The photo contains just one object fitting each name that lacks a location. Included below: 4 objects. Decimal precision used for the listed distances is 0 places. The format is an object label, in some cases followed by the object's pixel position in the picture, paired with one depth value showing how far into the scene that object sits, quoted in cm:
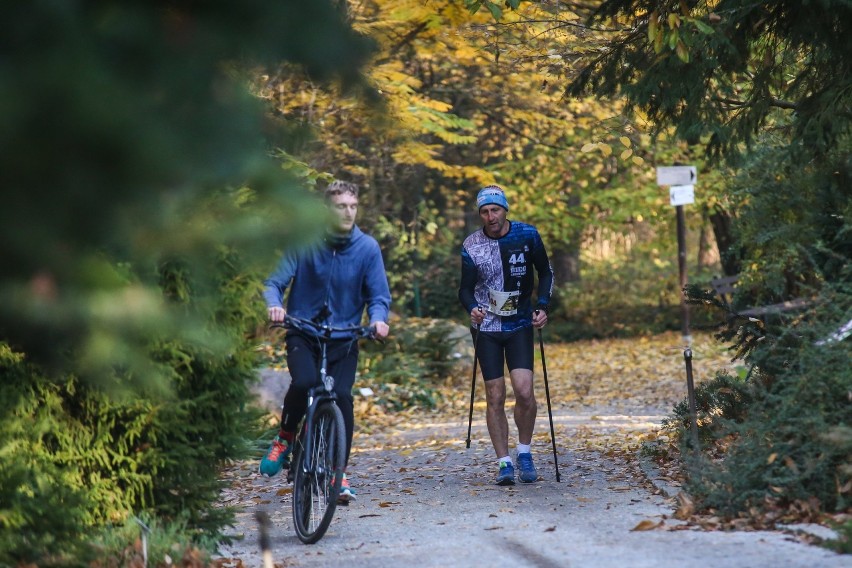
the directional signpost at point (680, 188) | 2461
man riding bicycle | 1509
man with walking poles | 1784
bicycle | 1338
